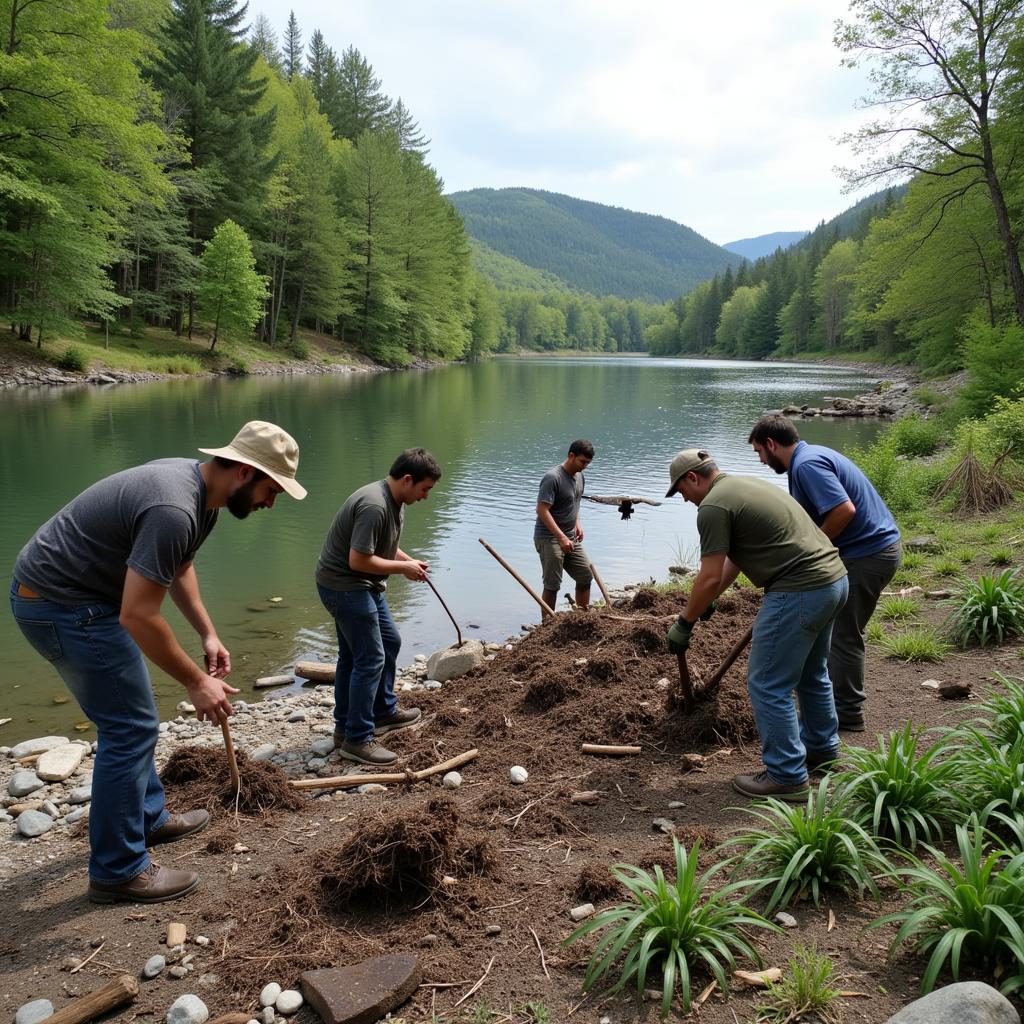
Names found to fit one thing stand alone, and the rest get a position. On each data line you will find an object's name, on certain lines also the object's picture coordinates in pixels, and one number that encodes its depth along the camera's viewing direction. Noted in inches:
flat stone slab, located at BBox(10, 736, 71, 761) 236.5
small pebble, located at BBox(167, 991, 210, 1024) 110.3
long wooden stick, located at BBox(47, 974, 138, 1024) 109.5
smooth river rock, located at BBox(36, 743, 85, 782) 215.6
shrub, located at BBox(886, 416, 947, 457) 730.2
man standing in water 338.6
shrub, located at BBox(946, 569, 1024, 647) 251.3
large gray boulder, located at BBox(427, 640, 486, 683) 303.9
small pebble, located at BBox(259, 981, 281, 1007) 112.7
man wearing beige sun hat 129.2
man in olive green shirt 165.6
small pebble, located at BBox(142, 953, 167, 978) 122.5
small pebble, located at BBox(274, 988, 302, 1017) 111.4
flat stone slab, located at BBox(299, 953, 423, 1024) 106.8
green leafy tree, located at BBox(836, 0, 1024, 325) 811.4
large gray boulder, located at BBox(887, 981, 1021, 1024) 89.4
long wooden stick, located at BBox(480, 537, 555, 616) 330.3
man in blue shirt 196.2
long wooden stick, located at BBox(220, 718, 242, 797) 170.9
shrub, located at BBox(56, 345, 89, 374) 1242.5
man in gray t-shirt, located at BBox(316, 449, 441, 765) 210.2
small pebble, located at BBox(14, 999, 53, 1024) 111.7
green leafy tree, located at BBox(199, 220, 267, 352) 1585.9
